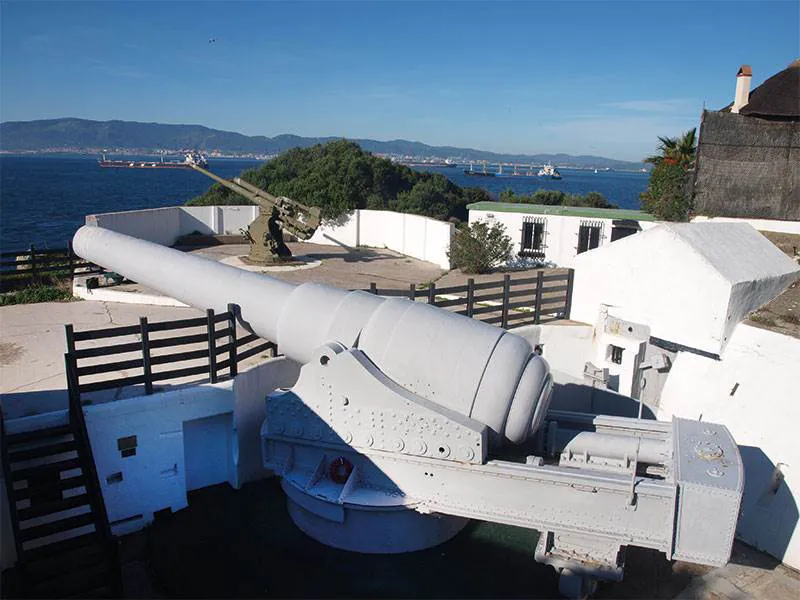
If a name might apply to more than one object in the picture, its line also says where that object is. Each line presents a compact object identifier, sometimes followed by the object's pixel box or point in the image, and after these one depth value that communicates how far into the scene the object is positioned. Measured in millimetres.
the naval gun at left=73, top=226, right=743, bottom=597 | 5406
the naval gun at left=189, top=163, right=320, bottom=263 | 15898
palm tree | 18438
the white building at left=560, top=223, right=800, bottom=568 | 6957
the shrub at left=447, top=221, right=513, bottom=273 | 16062
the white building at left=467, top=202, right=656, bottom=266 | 17125
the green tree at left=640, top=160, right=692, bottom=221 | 16125
